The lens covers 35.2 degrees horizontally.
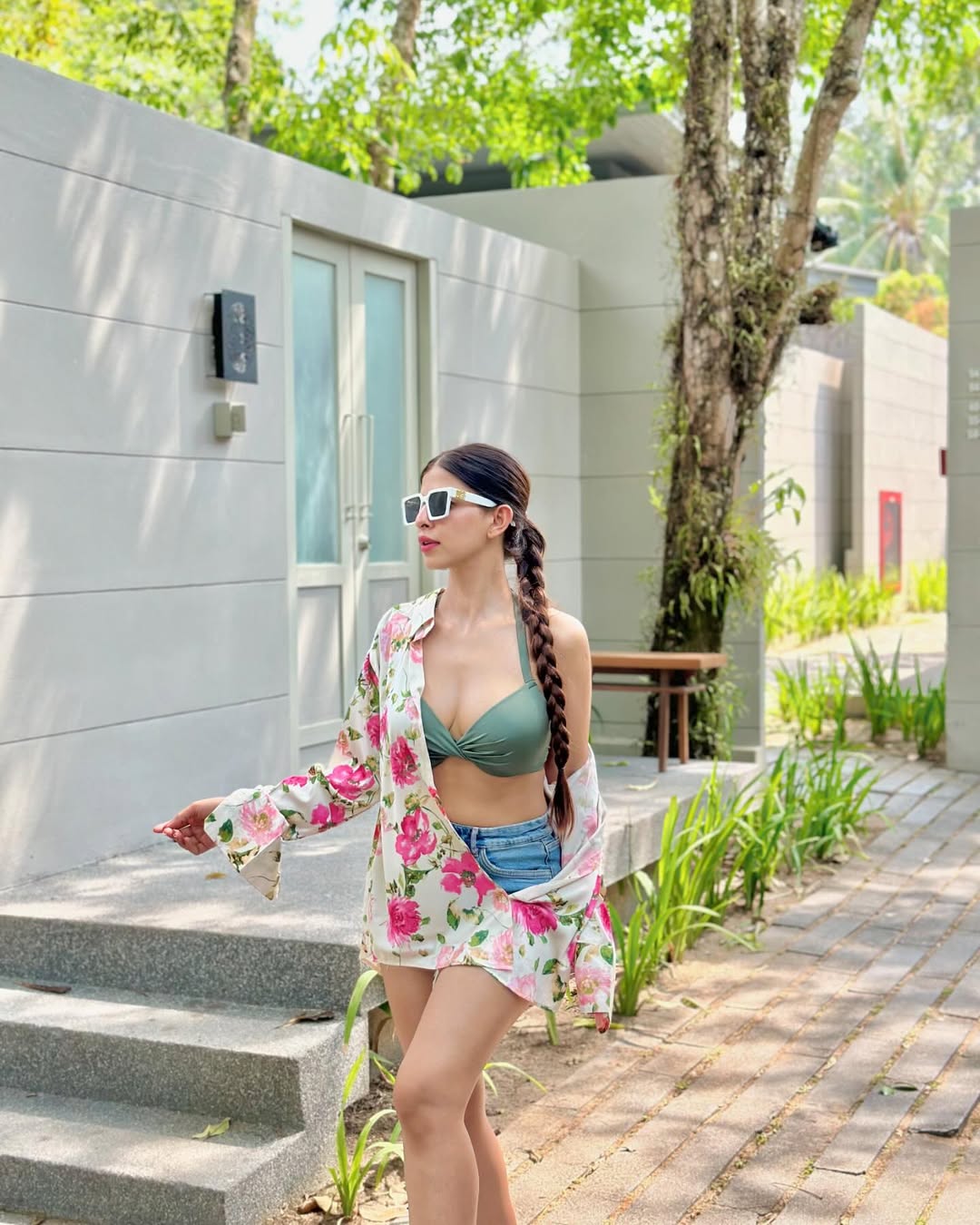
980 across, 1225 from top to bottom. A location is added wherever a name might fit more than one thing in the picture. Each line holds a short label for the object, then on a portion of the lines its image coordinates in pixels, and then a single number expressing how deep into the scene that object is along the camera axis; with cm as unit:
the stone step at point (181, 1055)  373
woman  277
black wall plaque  597
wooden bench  720
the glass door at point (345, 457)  686
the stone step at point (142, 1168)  339
